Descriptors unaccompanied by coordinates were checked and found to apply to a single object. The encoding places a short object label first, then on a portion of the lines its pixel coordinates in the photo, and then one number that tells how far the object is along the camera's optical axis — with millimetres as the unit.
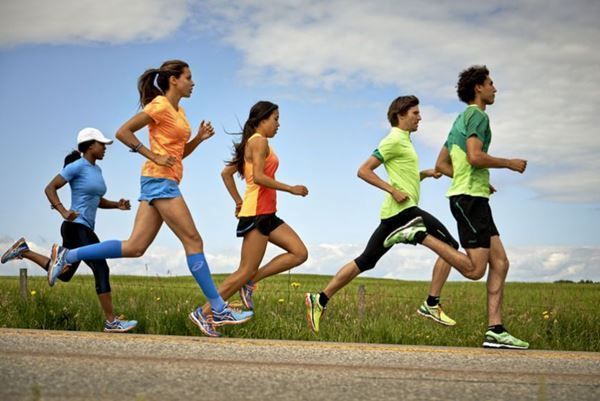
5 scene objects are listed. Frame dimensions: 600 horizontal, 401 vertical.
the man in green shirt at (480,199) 6957
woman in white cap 8070
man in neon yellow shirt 7426
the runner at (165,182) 6910
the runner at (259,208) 7816
